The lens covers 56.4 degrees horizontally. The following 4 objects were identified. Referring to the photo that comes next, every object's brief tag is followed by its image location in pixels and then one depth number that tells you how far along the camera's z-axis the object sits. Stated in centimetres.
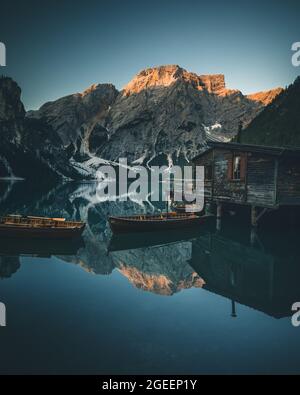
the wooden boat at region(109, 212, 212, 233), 2212
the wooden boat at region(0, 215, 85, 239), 1922
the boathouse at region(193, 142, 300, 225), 2170
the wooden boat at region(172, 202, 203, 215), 3066
